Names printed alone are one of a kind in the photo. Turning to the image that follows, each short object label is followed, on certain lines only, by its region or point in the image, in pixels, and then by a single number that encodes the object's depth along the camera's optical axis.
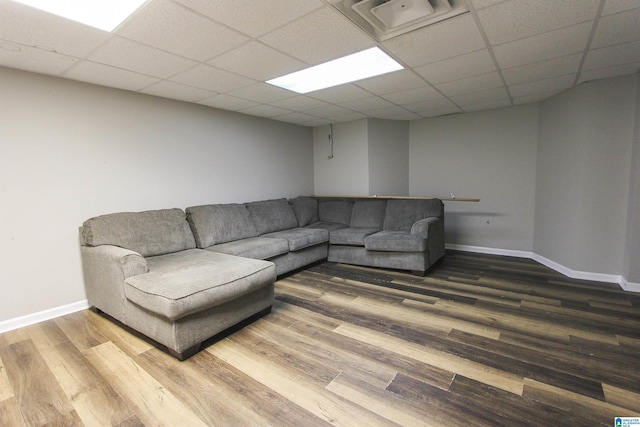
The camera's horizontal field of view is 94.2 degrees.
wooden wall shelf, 4.03
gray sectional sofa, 2.09
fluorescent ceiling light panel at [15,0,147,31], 1.66
